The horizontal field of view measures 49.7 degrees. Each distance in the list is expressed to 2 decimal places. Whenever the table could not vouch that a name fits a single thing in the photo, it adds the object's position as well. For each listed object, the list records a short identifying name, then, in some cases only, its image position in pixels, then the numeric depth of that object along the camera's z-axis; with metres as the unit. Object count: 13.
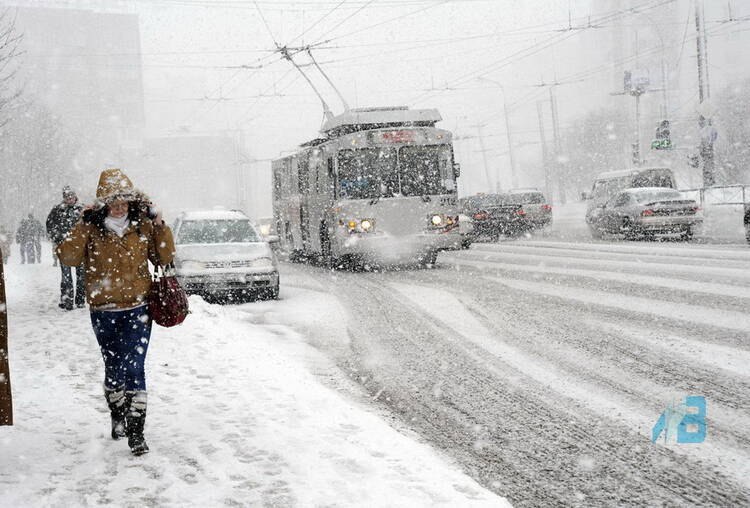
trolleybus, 18.41
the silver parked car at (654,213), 23.59
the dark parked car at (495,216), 30.84
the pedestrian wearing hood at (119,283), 5.12
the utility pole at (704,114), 31.85
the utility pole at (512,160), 64.35
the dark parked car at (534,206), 31.77
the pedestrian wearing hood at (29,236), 29.44
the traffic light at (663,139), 38.22
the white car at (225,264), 13.89
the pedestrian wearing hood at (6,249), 30.83
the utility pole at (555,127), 59.47
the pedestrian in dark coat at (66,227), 12.43
